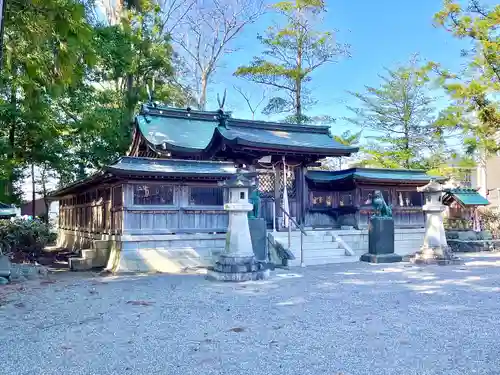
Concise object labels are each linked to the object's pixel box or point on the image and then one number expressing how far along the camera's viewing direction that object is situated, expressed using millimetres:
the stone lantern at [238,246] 8961
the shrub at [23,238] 14596
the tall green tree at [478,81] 15742
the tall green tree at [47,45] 5105
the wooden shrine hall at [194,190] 11391
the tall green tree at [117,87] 17109
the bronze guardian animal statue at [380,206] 12195
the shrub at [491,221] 17203
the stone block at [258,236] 10594
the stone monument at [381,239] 11865
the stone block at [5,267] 9250
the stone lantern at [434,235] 11258
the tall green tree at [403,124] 22000
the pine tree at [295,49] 24609
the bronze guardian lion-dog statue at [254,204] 10867
